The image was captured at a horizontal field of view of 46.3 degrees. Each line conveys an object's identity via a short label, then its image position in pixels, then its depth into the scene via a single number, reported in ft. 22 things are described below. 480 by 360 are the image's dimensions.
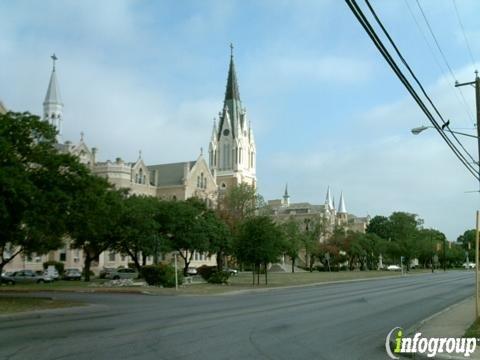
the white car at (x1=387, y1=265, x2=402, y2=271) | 389.83
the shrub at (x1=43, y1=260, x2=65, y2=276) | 205.87
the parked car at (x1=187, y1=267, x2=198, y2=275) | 229.33
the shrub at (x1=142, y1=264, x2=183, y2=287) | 130.21
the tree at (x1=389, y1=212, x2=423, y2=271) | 347.97
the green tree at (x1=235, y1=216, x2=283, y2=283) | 140.87
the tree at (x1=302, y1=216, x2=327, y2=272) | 290.56
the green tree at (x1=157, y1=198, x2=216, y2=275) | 172.45
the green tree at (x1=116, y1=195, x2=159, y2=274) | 153.89
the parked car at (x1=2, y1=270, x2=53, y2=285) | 163.84
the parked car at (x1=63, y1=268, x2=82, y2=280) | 186.70
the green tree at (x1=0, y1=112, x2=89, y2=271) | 74.95
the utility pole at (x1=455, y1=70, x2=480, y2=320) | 52.28
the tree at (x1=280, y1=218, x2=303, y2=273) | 247.29
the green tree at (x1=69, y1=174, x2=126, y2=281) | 83.41
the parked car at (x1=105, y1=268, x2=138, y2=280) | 171.55
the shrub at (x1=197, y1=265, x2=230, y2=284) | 145.48
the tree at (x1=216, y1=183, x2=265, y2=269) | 226.38
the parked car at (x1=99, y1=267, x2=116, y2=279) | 190.53
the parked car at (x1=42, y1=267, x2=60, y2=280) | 172.95
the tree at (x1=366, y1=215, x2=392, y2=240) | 481.55
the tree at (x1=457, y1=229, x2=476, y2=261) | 550.36
